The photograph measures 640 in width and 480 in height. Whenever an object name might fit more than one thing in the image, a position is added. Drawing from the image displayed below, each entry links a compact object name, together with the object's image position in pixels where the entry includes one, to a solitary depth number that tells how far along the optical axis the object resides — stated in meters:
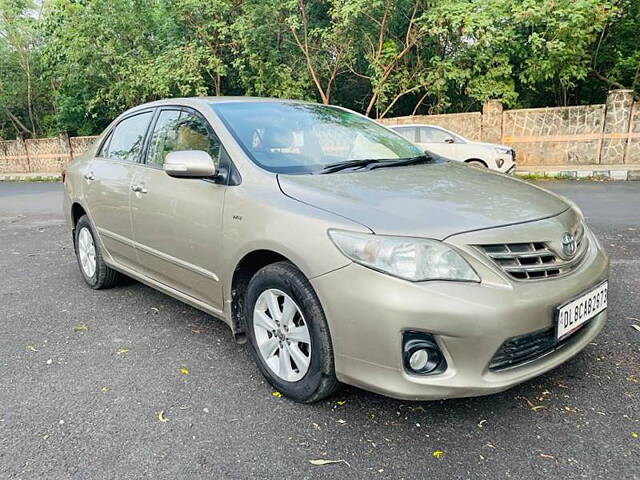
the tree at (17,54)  22.44
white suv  11.56
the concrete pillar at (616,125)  13.45
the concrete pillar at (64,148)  21.80
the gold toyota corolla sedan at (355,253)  2.12
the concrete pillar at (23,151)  23.09
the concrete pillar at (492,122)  14.64
